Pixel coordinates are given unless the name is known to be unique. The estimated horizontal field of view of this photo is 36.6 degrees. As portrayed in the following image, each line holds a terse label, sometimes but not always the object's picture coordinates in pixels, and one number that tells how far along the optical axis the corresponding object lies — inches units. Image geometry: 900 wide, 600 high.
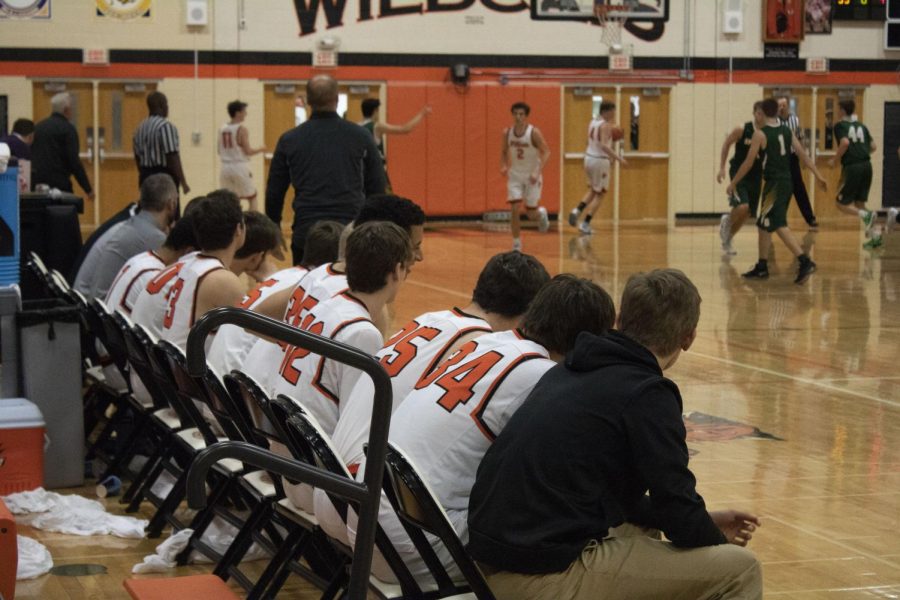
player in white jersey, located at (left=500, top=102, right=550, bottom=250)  786.8
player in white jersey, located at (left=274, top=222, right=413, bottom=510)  175.3
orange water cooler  228.7
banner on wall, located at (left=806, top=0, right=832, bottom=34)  1004.6
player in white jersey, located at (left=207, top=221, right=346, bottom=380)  226.4
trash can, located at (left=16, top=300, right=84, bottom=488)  244.5
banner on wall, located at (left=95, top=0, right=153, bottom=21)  874.8
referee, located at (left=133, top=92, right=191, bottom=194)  552.7
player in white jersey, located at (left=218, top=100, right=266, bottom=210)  791.1
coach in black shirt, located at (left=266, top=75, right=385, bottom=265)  326.0
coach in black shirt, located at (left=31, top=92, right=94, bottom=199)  576.1
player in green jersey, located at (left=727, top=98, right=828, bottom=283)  595.8
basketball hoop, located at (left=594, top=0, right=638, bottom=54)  962.7
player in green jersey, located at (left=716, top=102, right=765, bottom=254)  641.6
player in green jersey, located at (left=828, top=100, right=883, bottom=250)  791.1
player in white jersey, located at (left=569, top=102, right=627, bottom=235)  839.7
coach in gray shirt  303.3
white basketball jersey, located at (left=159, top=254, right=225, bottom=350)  232.8
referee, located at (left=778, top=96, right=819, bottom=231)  744.6
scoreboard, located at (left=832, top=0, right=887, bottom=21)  1008.2
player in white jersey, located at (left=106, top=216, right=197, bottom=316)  267.3
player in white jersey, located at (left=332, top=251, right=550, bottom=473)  156.9
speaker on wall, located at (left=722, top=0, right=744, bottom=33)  978.7
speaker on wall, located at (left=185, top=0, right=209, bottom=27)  884.6
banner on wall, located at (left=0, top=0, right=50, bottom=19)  853.2
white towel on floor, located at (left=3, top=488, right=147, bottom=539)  214.4
